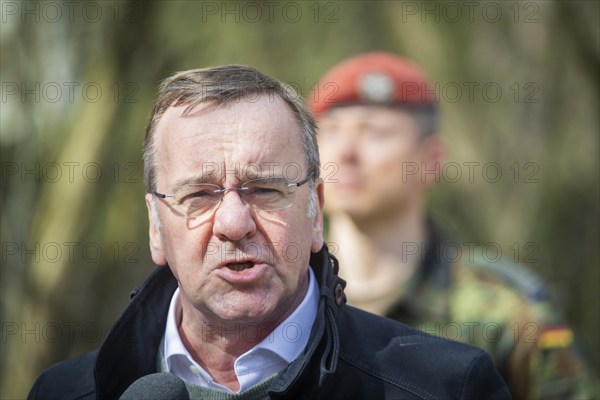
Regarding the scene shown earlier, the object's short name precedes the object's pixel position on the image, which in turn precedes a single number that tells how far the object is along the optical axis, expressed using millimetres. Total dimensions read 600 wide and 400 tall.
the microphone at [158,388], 5605
